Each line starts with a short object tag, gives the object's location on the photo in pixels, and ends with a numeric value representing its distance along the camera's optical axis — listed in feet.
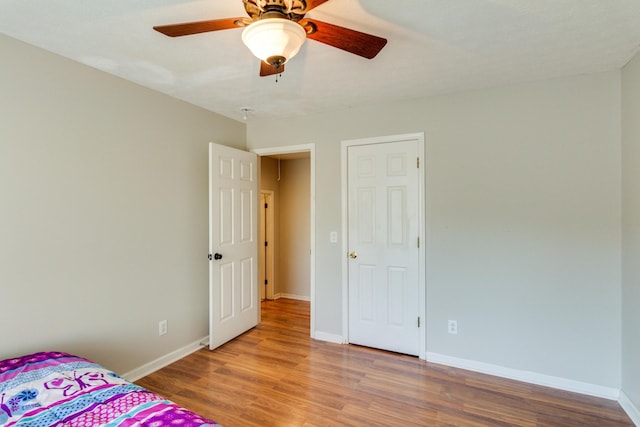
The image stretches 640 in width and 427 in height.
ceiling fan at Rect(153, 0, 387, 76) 4.34
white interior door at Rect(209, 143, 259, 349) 10.33
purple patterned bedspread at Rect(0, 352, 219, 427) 4.33
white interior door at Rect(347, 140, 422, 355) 9.92
